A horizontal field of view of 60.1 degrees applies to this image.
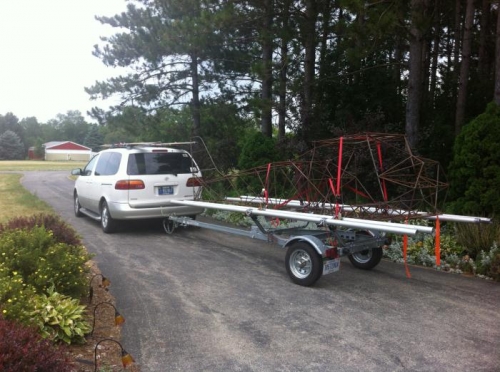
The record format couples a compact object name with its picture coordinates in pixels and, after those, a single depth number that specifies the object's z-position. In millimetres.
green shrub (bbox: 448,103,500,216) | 7820
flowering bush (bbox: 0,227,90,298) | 4500
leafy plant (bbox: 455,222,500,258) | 7074
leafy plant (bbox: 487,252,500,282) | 6305
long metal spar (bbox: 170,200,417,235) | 4883
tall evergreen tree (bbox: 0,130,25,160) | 93688
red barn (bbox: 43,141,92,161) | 106562
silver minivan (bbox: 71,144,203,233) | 8891
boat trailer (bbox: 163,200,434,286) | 5465
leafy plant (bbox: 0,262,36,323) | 3623
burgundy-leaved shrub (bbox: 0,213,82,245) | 6051
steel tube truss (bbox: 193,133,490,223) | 5867
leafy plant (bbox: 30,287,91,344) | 3844
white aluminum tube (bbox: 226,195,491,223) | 5758
